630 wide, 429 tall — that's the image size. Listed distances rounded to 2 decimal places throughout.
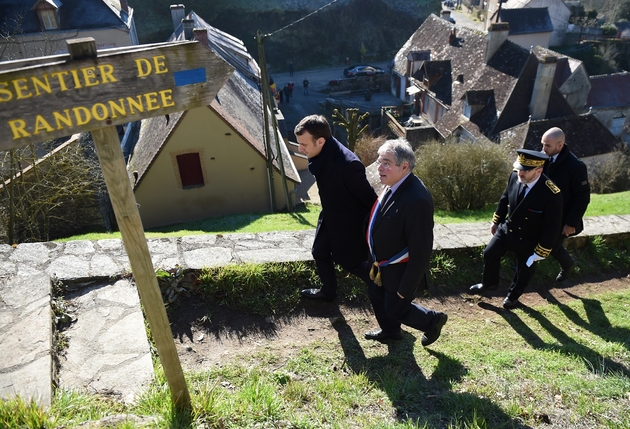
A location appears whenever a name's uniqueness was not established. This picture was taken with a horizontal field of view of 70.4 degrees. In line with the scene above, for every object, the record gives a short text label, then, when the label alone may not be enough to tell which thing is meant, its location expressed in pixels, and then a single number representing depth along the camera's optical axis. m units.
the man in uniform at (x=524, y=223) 4.48
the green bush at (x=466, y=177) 10.87
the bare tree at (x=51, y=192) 10.80
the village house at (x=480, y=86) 22.06
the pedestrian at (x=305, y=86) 38.00
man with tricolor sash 3.50
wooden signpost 2.16
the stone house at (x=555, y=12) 43.64
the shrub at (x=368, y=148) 23.99
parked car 39.46
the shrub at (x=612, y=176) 18.17
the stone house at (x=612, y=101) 29.28
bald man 4.94
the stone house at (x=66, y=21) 23.70
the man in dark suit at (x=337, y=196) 4.00
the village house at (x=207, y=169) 14.64
